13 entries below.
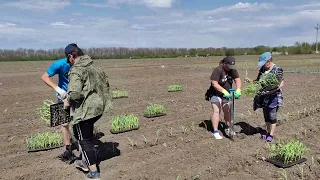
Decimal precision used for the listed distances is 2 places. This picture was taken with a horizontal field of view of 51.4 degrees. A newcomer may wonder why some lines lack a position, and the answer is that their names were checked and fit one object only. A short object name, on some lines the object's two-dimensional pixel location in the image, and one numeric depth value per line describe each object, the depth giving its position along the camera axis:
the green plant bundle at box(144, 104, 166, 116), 7.68
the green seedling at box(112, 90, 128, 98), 10.58
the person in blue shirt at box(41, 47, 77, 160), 4.56
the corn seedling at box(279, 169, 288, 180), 4.22
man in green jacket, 4.07
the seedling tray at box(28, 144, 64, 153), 5.43
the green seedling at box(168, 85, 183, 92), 12.02
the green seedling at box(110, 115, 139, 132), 6.36
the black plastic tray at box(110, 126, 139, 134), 6.36
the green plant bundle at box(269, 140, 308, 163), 4.71
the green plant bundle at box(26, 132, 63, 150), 5.43
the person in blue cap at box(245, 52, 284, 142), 5.53
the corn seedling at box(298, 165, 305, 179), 4.36
